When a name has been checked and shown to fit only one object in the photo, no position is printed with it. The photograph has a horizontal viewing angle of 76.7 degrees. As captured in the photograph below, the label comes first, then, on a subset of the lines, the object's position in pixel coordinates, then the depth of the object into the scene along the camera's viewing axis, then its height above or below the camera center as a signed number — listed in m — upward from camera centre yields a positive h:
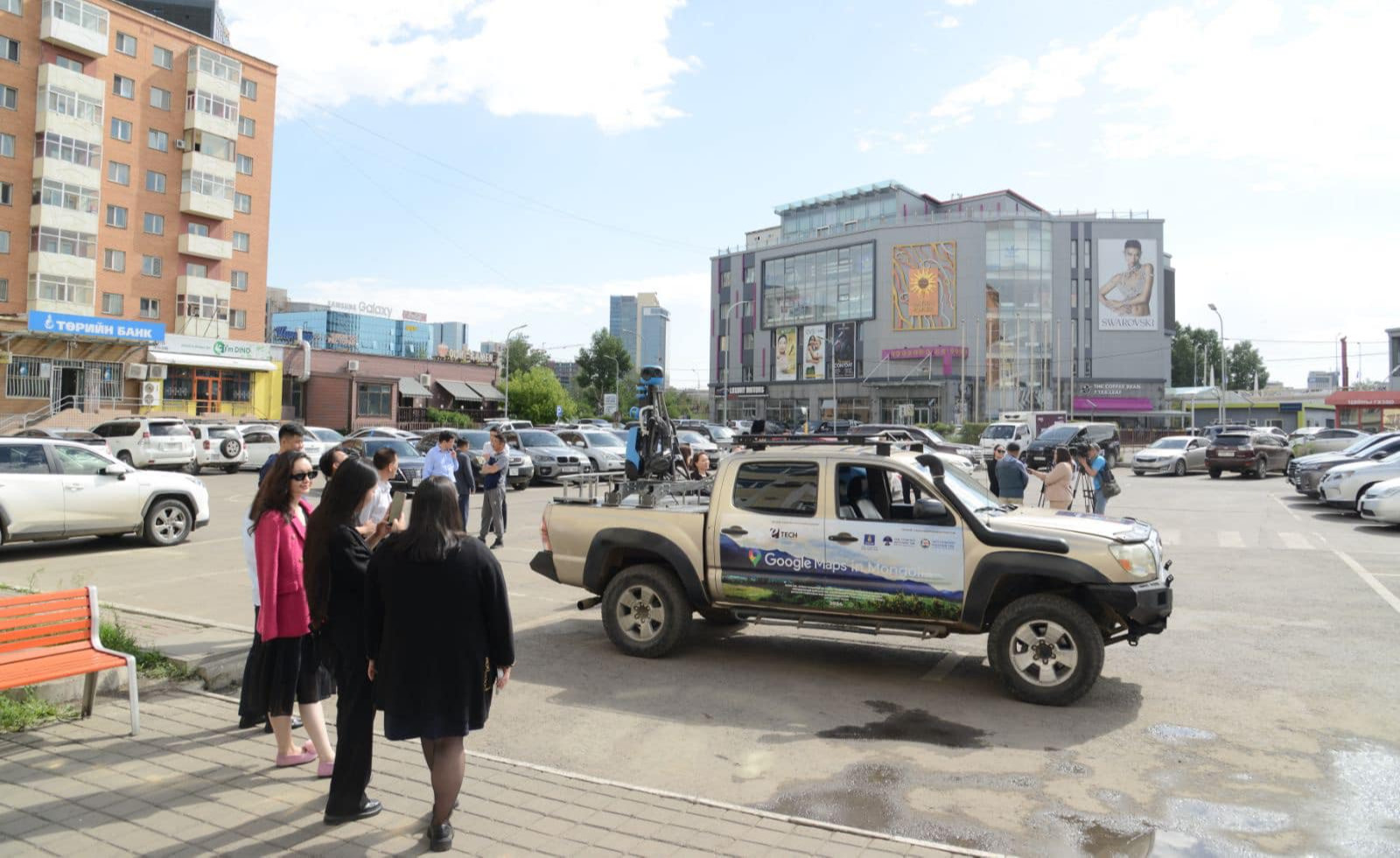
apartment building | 43.03 +12.95
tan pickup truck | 6.21 -0.73
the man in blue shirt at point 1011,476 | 12.70 -0.11
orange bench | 4.93 -1.12
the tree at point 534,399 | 68.31 +4.73
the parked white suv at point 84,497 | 11.66 -0.64
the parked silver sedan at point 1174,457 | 32.78 +0.51
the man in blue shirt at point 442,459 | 12.30 -0.02
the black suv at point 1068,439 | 33.22 +1.24
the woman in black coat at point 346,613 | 4.15 -0.77
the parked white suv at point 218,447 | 28.81 +0.24
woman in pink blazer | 4.67 -0.87
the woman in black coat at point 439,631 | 3.82 -0.75
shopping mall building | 76.38 +13.31
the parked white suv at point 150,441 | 26.67 +0.34
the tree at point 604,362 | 95.88 +10.81
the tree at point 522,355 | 106.00 +13.18
